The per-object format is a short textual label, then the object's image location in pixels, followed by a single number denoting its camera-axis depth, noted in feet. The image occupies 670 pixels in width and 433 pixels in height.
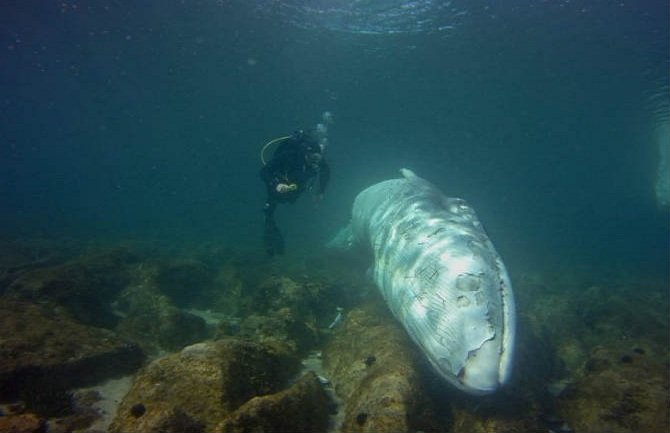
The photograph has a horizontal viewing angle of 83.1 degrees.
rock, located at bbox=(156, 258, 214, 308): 32.01
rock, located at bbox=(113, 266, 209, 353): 22.97
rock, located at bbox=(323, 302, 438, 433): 12.80
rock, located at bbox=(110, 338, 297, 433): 12.04
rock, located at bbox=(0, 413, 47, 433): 12.84
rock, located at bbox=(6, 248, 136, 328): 25.09
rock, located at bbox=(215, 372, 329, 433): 11.15
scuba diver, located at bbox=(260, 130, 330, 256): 31.99
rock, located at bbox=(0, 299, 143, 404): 16.01
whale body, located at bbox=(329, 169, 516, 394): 11.41
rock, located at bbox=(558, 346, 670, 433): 13.99
